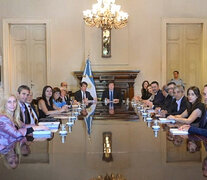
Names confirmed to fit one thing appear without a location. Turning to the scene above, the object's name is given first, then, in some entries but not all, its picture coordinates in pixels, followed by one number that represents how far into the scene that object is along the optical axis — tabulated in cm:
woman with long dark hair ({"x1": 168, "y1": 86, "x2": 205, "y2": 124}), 264
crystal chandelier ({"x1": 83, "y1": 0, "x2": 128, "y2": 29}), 563
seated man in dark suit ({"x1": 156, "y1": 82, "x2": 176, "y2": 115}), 386
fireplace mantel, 678
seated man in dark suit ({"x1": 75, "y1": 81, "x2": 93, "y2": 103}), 587
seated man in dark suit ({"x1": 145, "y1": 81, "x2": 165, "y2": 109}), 440
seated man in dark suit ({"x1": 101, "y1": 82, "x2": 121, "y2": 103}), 600
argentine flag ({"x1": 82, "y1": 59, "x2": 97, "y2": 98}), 665
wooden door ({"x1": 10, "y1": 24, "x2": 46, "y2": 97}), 728
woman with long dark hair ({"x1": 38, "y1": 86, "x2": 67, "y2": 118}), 364
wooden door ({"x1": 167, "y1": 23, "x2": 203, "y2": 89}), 725
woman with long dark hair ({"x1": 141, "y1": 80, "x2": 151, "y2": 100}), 592
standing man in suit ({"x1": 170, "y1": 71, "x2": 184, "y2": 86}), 694
